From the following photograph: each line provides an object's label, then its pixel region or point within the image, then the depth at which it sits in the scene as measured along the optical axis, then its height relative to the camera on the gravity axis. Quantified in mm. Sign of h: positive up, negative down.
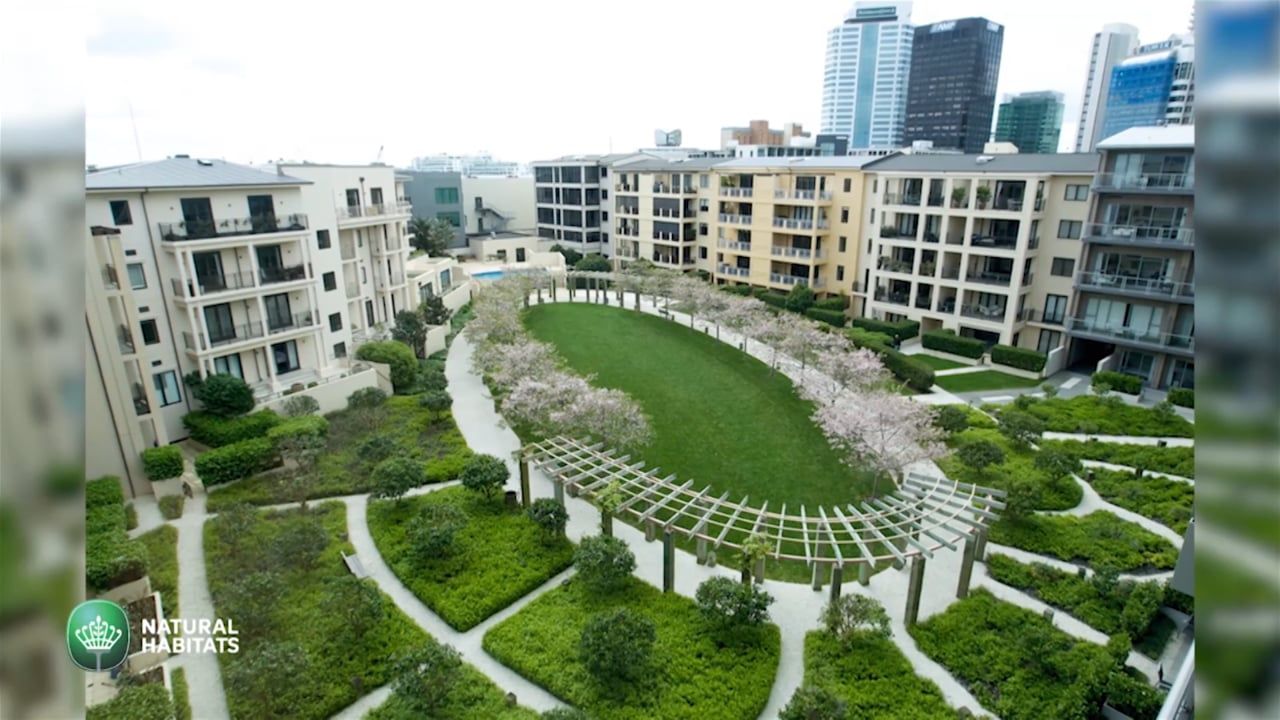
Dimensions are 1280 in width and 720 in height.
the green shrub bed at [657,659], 14109 -10931
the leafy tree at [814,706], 12953 -10276
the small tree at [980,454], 23094 -9648
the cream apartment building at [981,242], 35781 -3857
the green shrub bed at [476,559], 17141 -10604
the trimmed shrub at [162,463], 21234 -8916
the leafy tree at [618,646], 14273 -10029
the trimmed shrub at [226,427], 24156 -8923
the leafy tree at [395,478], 20609 -9180
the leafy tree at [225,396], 24422 -7846
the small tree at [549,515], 19406 -9753
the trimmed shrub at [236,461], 22234 -9447
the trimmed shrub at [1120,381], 31125 -9667
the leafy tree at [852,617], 15602 -10349
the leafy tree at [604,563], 17281 -9933
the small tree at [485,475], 21188 -9348
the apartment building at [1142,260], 31188 -4224
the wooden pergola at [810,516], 17312 -9525
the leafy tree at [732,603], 15844 -10113
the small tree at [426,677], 13223 -9876
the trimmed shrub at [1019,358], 34625 -9623
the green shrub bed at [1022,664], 13773 -11117
